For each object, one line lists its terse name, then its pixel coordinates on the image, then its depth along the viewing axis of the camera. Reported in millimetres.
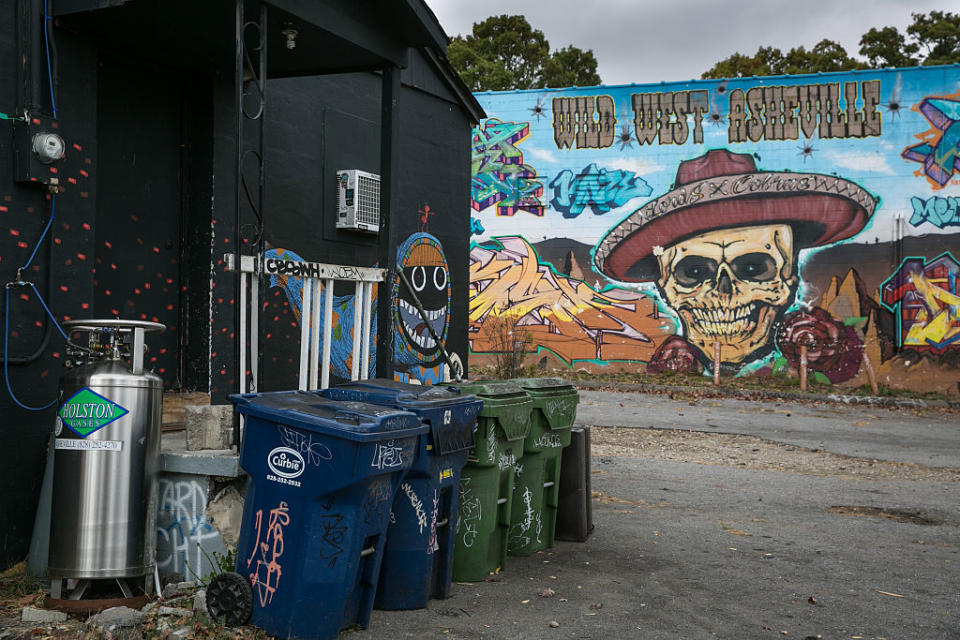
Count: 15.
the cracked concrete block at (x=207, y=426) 5121
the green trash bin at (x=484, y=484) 5336
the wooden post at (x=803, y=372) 20200
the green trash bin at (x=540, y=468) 6008
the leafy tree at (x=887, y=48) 35750
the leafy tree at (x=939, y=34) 34000
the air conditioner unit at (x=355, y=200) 8578
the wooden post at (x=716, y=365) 21422
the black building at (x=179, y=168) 5219
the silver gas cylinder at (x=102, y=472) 4469
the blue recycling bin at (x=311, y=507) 4074
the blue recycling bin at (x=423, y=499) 4715
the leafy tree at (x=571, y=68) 38625
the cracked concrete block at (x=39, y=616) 4305
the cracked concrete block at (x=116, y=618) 4160
